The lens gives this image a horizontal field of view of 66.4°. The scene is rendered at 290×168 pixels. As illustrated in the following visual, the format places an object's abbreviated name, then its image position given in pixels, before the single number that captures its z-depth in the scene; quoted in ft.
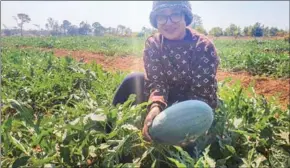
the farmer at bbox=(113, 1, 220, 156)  4.95
